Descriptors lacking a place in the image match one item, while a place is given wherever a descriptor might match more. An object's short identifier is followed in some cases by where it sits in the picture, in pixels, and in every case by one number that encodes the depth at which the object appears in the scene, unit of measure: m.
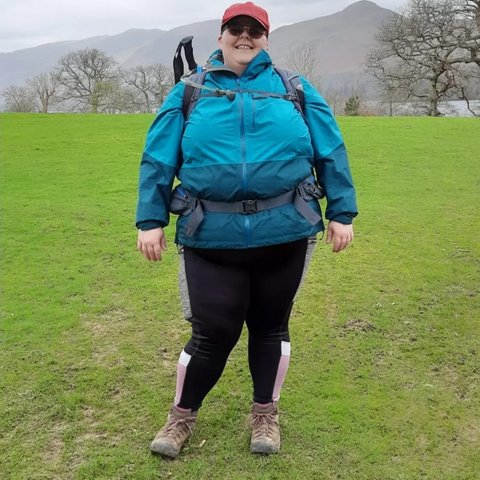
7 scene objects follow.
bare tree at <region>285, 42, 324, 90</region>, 37.78
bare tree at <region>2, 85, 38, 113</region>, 37.44
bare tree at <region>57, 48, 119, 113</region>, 45.59
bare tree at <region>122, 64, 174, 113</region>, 40.66
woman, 2.21
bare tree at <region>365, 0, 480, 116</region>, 33.38
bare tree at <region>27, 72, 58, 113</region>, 35.03
